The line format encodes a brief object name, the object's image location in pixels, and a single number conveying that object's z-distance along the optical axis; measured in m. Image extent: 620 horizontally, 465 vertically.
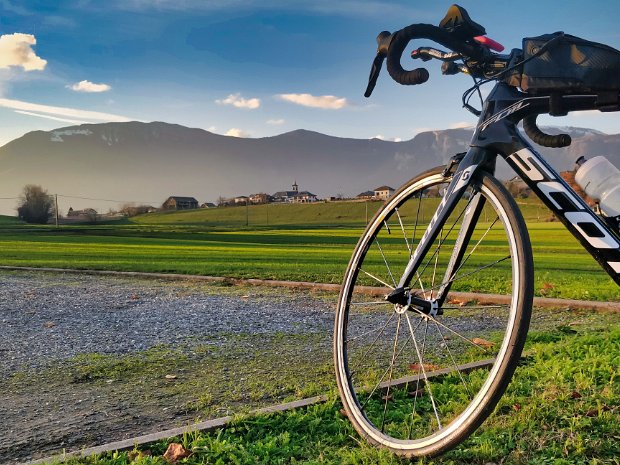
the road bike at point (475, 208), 2.29
